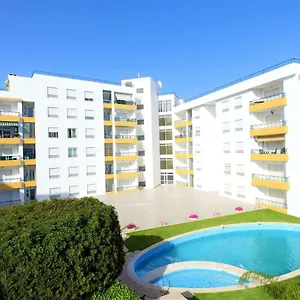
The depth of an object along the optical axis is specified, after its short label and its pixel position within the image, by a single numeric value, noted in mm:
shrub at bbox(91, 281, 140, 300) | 9242
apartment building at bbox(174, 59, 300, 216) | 23422
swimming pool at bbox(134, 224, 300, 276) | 15328
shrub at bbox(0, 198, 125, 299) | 7906
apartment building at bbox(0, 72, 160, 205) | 30859
